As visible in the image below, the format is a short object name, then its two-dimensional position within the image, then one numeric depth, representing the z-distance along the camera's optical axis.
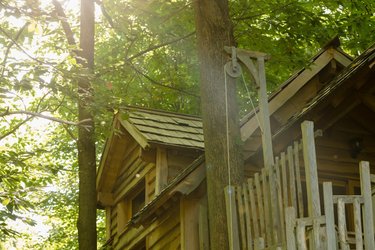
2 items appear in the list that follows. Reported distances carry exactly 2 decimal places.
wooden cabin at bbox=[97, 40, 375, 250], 12.98
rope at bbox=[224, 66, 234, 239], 10.09
